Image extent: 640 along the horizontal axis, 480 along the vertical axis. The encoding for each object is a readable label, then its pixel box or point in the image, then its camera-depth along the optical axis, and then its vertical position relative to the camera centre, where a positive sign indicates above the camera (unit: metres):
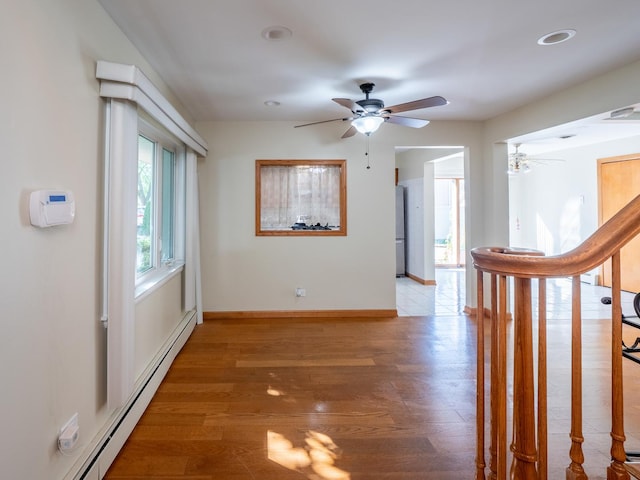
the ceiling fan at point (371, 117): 3.14 +1.19
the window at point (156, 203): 2.97 +0.44
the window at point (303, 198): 4.55 +0.66
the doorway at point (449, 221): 8.71 +0.66
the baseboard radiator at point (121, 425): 1.67 -1.00
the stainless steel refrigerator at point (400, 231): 7.46 +0.36
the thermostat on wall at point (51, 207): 1.34 +0.17
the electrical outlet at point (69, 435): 1.51 -0.82
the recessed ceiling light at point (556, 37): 2.32 +1.42
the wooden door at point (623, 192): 5.61 +0.91
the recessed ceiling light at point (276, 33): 2.26 +1.41
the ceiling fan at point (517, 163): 5.96 +1.50
